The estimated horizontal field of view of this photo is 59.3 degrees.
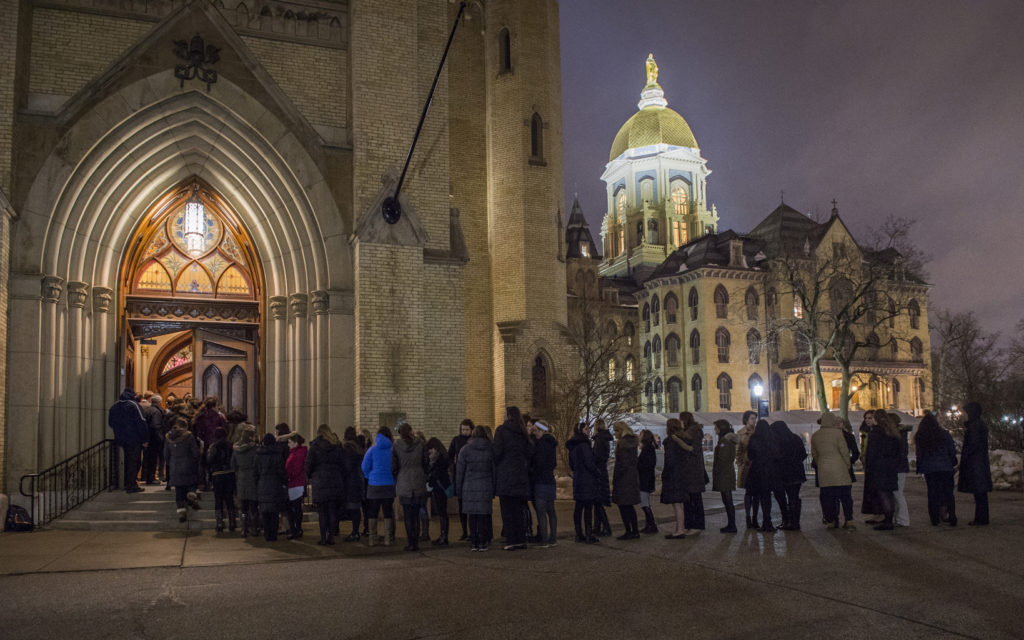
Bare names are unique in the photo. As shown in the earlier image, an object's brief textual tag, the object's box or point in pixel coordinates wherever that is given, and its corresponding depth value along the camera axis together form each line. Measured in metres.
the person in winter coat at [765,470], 12.09
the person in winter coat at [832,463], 12.02
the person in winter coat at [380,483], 11.48
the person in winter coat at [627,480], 11.78
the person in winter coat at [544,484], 11.41
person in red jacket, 12.20
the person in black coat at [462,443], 12.09
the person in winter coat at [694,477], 11.81
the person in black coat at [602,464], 11.76
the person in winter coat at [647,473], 12.42
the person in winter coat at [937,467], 12.27
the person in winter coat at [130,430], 14.07
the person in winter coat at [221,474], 12.61
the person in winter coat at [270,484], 11.81
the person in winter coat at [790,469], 12.13
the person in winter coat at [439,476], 12.62
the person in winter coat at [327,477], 11.63
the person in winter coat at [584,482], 11.58
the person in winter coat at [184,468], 12.77
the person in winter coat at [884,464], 11.86
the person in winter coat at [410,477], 11.20
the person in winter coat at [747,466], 12.34
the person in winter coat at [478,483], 10.97
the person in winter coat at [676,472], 11.66
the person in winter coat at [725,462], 12.45
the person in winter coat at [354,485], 12.00
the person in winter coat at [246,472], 12.11
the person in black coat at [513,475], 11.06
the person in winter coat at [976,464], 12.23
